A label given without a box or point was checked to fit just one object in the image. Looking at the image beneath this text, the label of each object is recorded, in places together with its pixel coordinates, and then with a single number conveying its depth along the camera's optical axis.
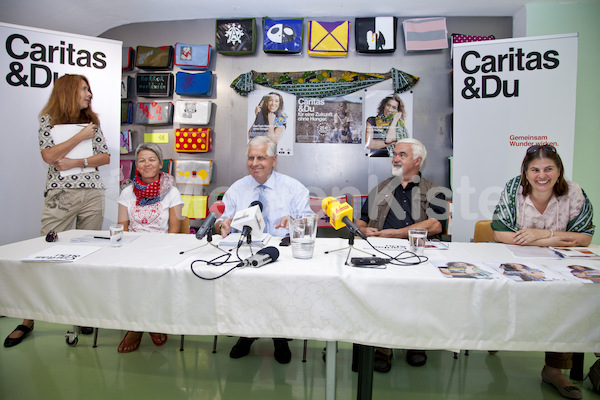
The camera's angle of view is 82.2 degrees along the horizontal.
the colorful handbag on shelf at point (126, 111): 3.66
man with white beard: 2.55
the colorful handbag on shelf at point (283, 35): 3.39
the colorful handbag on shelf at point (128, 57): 3.63
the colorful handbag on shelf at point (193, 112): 3.53
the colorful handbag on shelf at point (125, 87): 3.66
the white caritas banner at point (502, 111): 2.77
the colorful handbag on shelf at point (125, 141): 3.67
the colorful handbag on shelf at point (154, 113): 3.60
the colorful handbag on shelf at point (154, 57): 3.54
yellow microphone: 1.49
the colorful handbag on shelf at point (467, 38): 3.27
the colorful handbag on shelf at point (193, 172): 3.56
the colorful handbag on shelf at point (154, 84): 3.58
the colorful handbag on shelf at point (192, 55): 3.50
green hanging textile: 3.42
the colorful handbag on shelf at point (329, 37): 3.37
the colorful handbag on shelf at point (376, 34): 3.31
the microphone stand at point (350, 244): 1.51
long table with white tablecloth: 1.14
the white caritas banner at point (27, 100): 2.67
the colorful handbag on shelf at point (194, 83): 3.50
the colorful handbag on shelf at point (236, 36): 3.43
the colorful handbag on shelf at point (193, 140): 3.54
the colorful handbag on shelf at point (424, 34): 3.29
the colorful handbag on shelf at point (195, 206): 3.58
